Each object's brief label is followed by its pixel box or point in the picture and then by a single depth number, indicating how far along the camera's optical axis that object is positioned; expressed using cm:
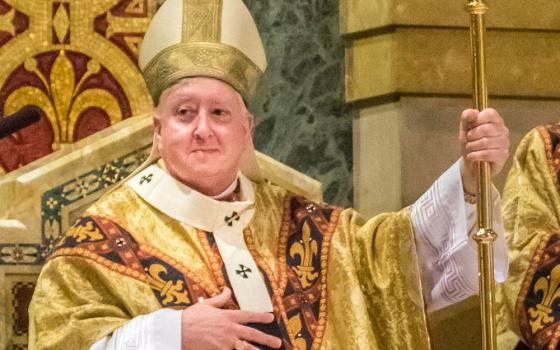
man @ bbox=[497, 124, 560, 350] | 828
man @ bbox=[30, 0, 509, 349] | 747
